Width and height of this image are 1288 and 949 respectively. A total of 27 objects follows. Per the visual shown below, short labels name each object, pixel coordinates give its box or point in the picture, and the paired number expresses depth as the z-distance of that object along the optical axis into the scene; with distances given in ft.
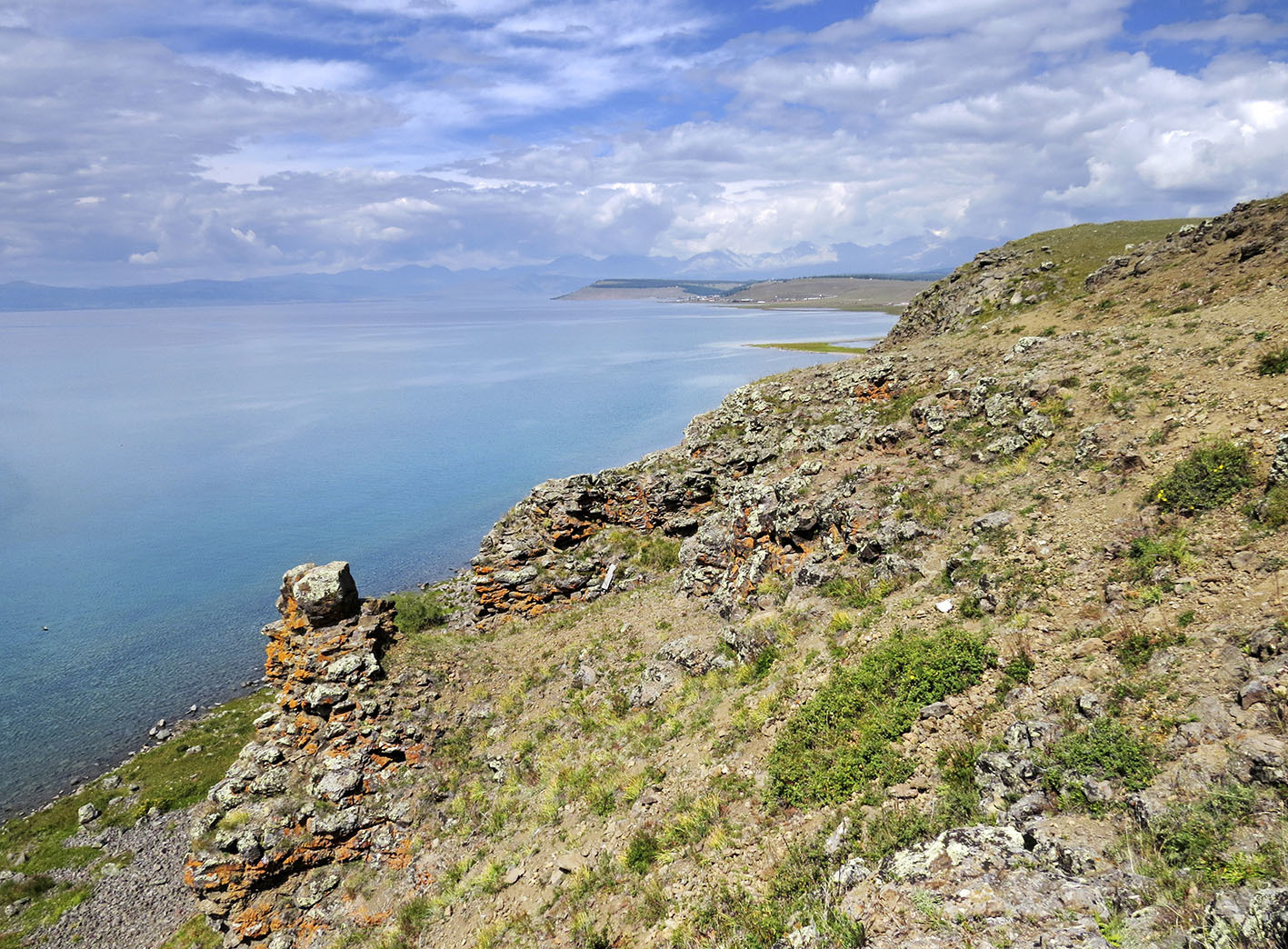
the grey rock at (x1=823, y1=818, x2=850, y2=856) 37.39
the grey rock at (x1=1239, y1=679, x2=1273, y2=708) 31.55
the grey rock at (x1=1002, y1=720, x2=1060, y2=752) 37.04
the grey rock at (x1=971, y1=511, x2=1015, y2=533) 64.34
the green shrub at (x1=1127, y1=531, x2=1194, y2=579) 46.60
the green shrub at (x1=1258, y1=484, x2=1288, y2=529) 44.14
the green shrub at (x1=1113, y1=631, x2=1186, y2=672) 38.78
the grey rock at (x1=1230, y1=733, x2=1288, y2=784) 27.61
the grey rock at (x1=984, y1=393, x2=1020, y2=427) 85.97
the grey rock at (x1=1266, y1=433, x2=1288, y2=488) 47.25
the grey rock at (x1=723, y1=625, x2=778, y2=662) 67.51
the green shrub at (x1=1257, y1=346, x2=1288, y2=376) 61.26
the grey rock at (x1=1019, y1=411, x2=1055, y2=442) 77.46
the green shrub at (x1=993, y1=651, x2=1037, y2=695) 43.32
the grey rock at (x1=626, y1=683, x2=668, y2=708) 71.72
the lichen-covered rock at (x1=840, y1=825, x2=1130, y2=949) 26.20
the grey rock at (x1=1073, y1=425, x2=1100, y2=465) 67.56
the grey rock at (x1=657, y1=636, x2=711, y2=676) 72.84
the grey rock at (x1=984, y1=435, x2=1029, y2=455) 78.84
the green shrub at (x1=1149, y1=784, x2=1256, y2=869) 26.04
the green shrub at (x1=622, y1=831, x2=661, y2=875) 45.68
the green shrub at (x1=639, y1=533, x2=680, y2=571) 120.78
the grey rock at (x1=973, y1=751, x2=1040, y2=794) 35.22
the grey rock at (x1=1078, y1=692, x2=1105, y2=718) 36.78
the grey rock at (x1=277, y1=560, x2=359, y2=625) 86.74
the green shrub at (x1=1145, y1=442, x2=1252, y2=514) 50.26
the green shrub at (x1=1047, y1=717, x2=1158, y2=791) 31.73
